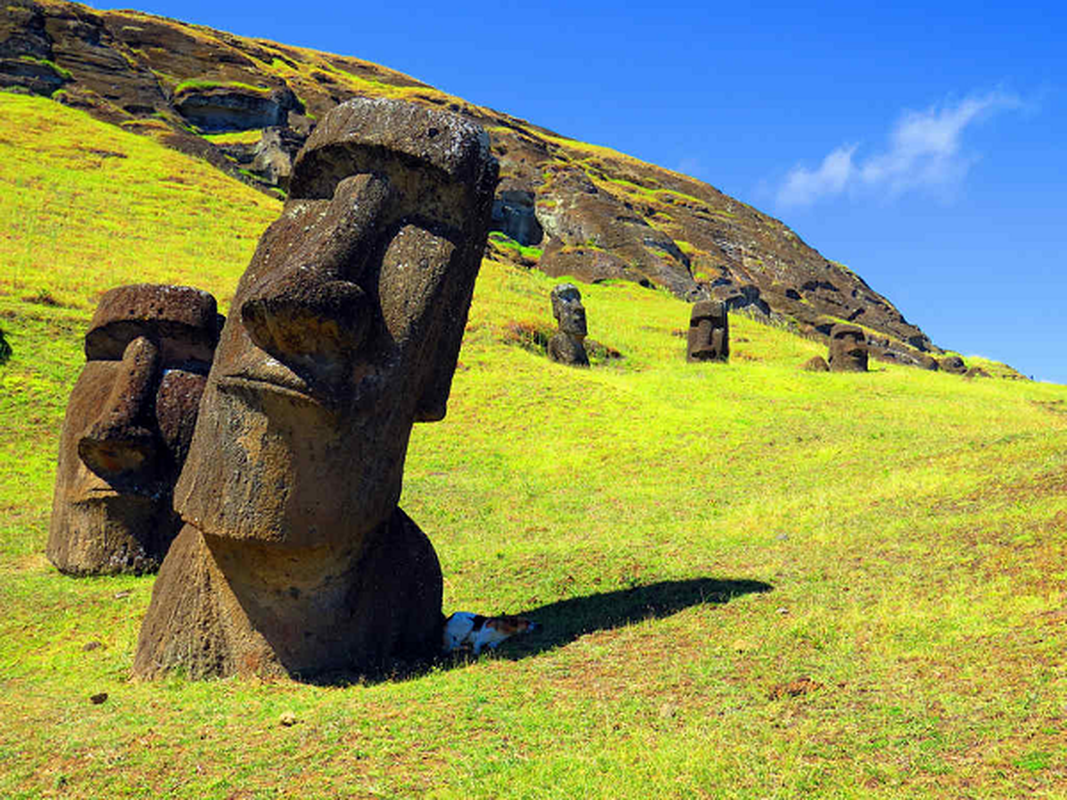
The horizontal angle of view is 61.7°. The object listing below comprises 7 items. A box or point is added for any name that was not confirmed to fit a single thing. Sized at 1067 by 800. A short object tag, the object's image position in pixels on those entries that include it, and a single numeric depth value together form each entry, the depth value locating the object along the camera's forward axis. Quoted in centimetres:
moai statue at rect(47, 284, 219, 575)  1037
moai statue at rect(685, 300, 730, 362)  3114
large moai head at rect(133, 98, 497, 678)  634
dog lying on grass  739
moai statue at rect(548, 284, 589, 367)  2966
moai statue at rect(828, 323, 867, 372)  3167
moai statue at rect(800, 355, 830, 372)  3128
